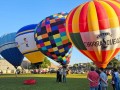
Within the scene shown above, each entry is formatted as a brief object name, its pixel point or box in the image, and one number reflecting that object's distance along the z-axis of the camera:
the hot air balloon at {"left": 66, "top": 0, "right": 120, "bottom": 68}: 24.23
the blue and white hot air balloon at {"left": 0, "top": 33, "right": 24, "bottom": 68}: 53.38
